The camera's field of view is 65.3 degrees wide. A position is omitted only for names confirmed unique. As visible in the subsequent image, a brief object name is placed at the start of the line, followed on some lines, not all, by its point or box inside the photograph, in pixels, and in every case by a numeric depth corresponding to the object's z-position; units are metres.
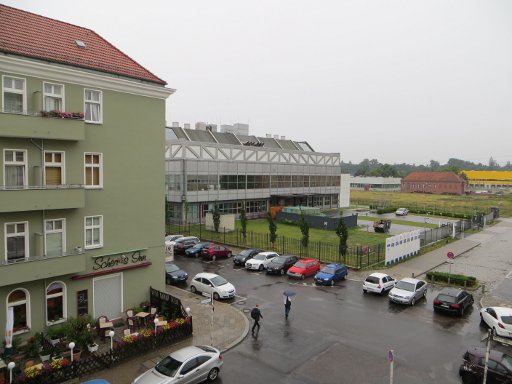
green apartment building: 15.56
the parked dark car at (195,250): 34.47
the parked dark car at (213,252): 33.38
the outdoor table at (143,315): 18.52
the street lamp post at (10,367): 12.30
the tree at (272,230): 36.54
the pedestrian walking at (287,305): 19.95
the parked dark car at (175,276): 26.42
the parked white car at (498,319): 18.22
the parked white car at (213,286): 23.09
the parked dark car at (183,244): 35.84
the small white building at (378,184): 149.88
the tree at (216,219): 44.38
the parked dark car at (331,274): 26.31
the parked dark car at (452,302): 20.62
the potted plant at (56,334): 16.02
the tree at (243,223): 39.56
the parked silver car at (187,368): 12.83
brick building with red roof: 124.94
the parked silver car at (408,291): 22.33
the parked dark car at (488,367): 13.27
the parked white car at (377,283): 24.08
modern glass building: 50.47
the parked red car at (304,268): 28.08
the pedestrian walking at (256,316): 18.30
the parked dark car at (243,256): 31.31
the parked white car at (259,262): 30.17
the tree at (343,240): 31.84
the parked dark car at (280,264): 29.03
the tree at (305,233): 34.50
